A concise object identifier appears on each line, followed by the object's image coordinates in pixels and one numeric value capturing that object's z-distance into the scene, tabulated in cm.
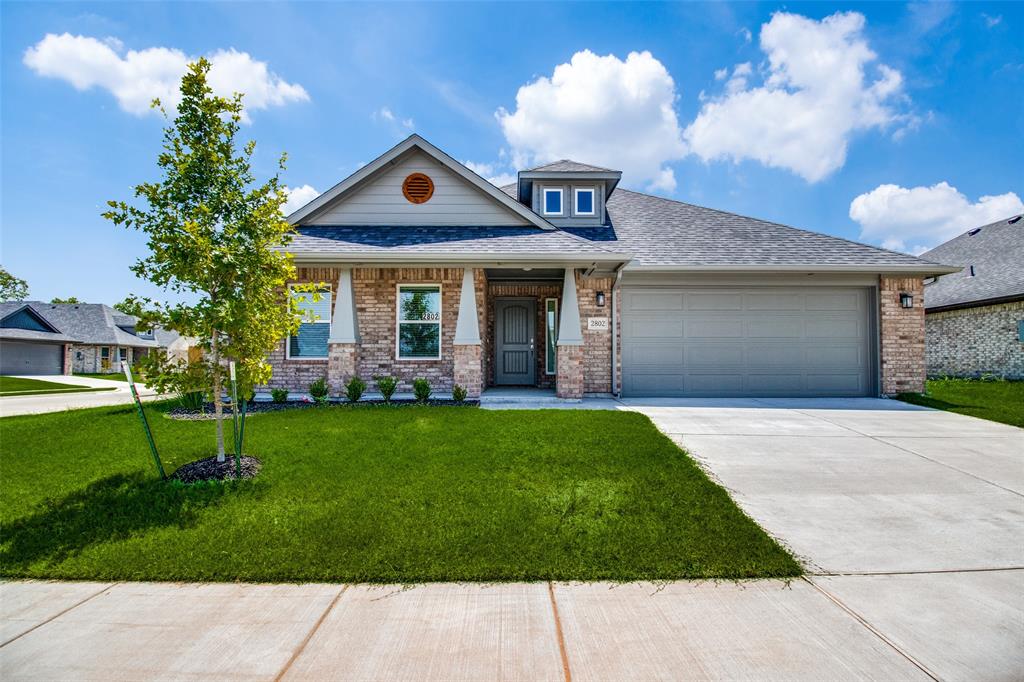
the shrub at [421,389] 959
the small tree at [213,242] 483
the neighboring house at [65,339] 2662
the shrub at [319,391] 951
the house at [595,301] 1023
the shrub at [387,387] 951
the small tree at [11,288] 4134
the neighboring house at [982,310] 1497
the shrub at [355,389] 954
